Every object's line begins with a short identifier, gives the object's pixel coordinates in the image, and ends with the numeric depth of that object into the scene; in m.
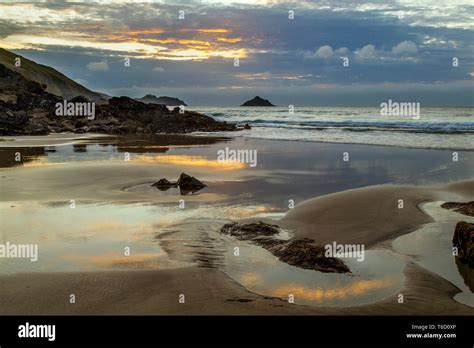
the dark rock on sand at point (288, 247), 8.25
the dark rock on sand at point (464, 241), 8.44
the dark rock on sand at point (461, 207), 12.31
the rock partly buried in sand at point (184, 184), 15.68
